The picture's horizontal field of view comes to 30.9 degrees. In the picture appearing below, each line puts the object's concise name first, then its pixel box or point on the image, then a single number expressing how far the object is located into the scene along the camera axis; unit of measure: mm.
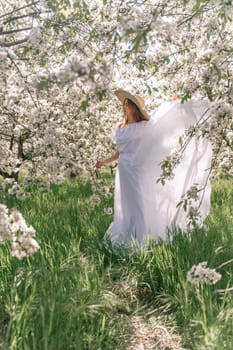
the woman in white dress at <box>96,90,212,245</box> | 4574
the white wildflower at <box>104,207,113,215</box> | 5504
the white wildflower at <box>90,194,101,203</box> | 5059
